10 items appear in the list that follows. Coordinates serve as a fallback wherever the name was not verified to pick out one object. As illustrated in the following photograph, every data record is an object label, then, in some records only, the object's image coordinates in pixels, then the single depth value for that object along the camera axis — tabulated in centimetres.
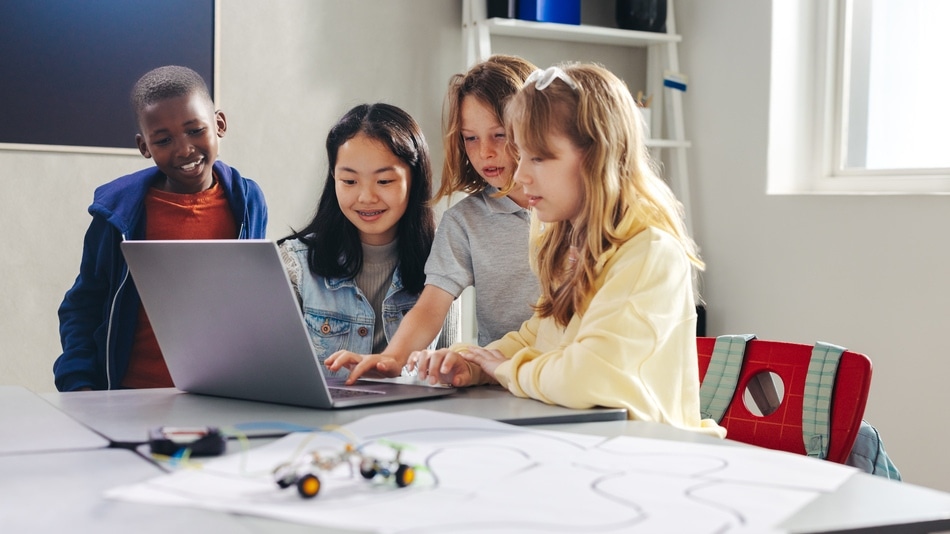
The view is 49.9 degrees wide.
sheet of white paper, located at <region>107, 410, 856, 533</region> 72
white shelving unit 301
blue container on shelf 300
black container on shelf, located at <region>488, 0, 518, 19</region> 296
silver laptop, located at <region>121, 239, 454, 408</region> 112
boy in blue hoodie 169
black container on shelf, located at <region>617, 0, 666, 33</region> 320
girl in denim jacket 176
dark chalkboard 256
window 267
